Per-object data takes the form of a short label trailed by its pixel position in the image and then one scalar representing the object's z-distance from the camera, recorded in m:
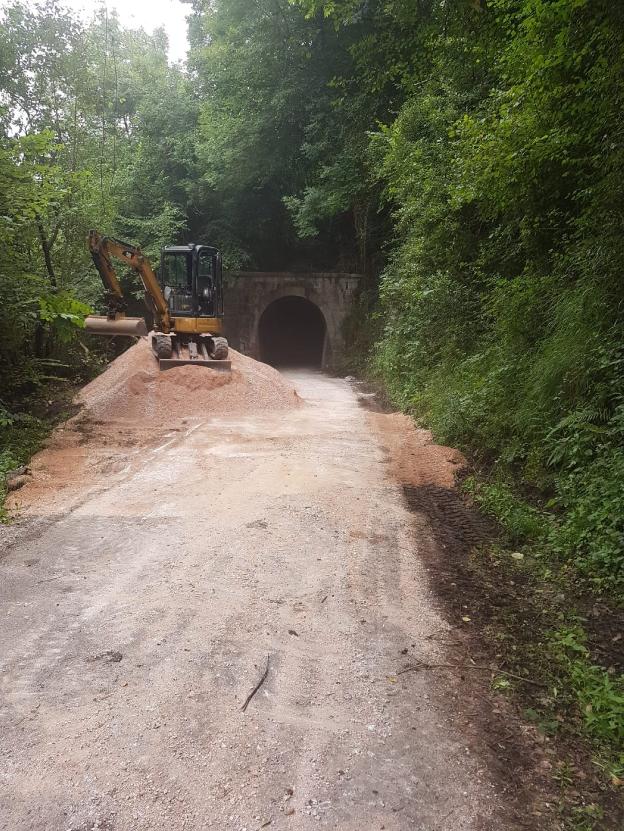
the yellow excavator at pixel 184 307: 12.95
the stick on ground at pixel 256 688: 2.70
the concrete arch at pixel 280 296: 22.05
